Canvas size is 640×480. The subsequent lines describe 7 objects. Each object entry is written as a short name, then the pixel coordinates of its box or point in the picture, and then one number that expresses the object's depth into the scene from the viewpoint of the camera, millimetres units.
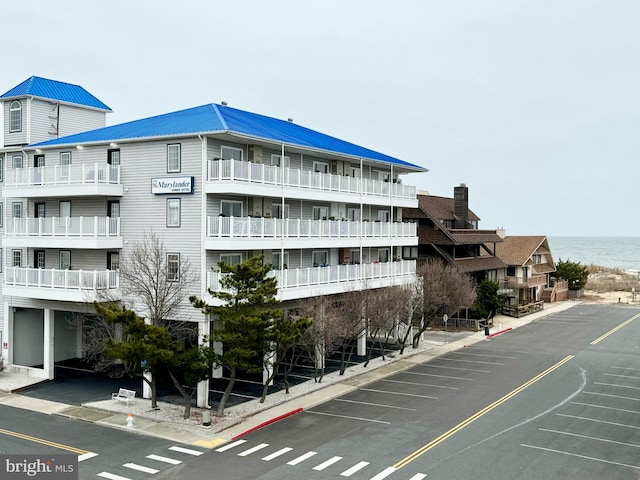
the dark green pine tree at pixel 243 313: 25969
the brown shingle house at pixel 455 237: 57656
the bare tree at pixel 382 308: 37438
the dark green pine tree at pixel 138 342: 24984
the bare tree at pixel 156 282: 28219
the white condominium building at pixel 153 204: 30922
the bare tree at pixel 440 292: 45094
